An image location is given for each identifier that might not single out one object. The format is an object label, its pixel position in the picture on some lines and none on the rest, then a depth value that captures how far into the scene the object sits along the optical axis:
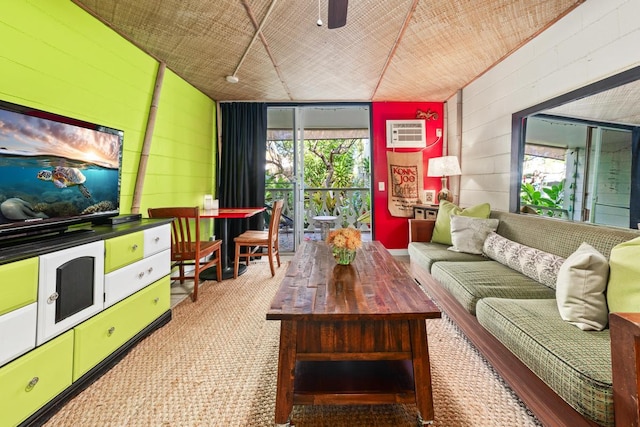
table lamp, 3.56
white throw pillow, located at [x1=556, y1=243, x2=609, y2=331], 1.24
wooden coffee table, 1.21
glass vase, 1.92
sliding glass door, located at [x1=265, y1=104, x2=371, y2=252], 4.35
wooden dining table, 3.16
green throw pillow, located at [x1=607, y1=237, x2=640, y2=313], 1.14
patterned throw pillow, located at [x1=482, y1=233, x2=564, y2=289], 1.76
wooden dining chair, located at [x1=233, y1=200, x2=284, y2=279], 3.19
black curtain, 4.12
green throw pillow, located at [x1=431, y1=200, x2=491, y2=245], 2.74
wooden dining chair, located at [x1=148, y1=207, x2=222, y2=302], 2.56
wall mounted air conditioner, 4.13
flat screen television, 1.32
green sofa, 0.98
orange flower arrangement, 1.87
